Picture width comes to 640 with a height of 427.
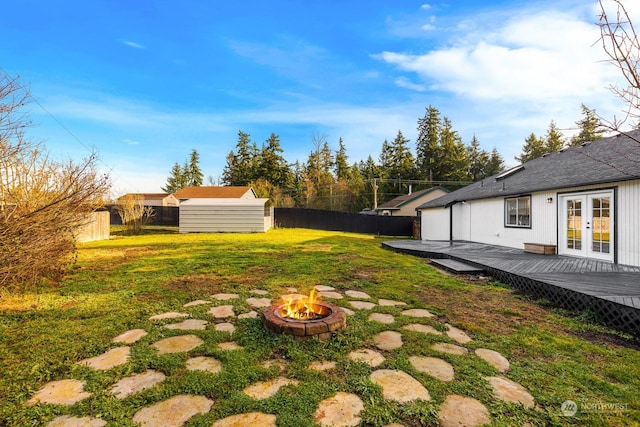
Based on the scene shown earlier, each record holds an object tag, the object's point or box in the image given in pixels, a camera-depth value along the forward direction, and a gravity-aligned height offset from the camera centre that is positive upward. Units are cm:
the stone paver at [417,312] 334 -120
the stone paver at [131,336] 249 -110
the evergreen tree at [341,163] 3612 +655
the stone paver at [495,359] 221 -121
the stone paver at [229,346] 236 -112
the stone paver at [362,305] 349 -116
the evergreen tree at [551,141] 3325 +856
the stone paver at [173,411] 153 -112
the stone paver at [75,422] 148 -110
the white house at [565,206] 590 +17
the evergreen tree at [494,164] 3694 +643
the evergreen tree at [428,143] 3447 +879
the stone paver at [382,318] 308 -117
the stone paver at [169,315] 301 -109
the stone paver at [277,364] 208 -113
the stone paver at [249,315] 306 -111
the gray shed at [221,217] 1463 -11
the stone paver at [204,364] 204 -112
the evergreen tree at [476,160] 3763 +721
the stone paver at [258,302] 343 -111
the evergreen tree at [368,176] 3369 +516
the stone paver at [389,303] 366 -118
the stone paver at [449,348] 244 -120
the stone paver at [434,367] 204 -118
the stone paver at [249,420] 151 -112
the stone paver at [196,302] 344 -110
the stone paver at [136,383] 177 -111
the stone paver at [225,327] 273 -111
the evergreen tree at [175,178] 4591 +608
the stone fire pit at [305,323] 248 -100
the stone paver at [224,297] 369 -110
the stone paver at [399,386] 179 -116
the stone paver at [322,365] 208 -114
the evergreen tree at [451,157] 3275 +654
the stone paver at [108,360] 208 -110
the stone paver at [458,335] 270 -122
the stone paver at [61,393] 168 -110
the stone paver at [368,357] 221 -116
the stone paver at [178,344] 232 -111
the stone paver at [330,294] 394 -115
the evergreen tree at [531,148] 3447 +812
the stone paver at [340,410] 155 -114
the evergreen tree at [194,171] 4441 +697
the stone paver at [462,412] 157 -117
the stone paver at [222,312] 310 -111
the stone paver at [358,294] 400 -117
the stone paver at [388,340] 250 -117
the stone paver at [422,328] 285 -119
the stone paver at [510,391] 179 -119
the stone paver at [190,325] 276 -110
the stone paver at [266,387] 176 -113
